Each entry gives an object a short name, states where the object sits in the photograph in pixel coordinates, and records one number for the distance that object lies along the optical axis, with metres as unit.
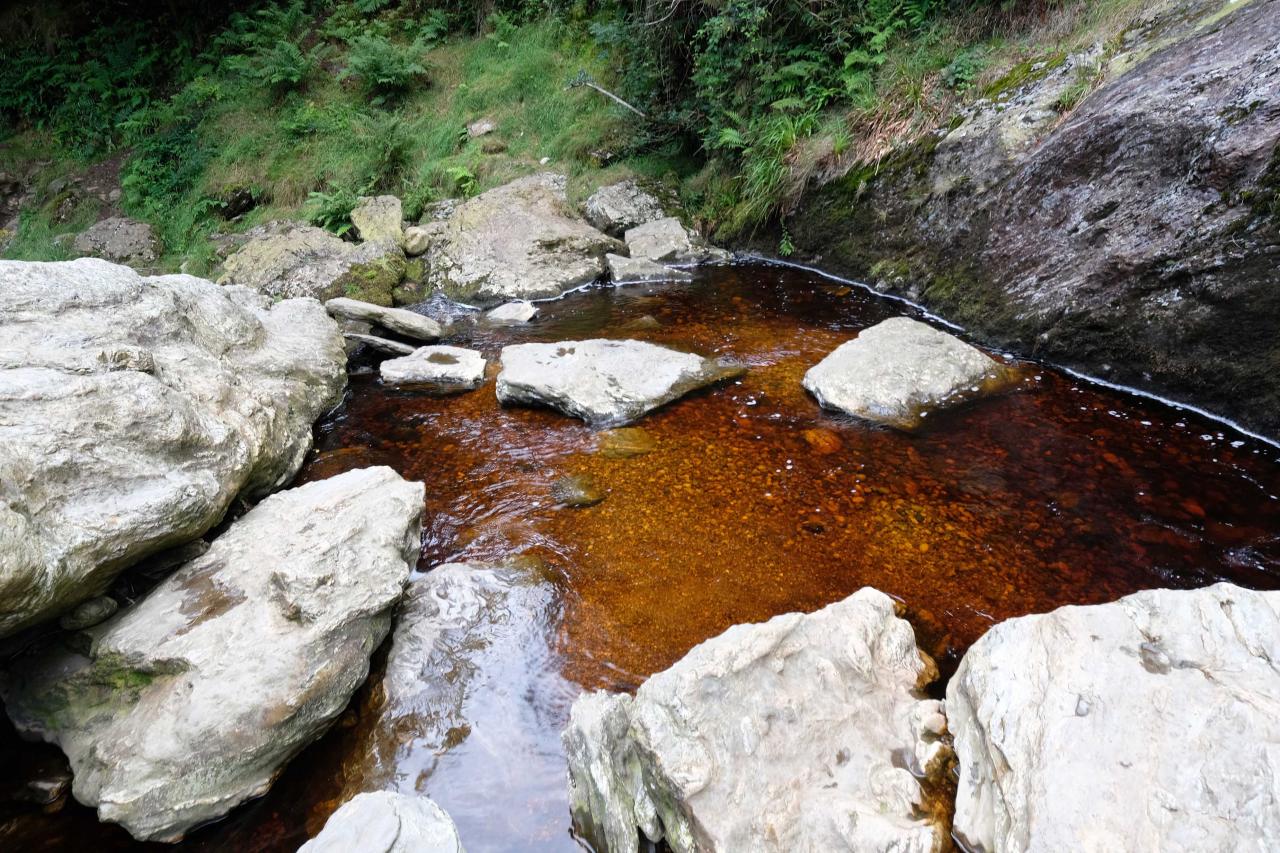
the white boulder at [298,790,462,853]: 2.00
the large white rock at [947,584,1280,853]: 1.72
